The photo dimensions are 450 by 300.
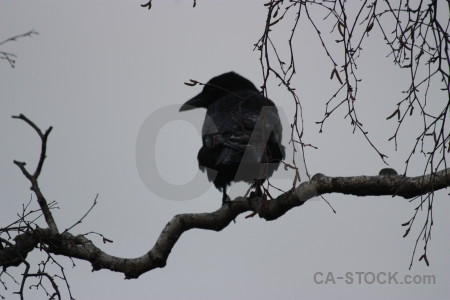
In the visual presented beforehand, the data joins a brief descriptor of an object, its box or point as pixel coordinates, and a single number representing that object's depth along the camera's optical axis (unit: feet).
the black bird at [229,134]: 35.39
